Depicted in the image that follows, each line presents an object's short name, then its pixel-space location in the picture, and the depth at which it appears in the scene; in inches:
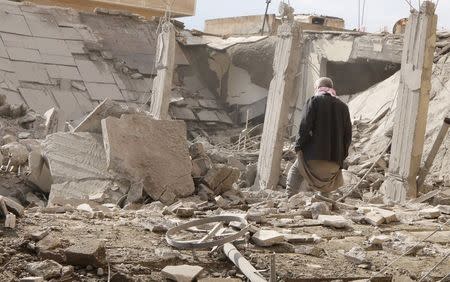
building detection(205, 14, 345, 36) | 892.6
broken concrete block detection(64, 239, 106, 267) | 159.0
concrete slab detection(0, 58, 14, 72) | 705.0
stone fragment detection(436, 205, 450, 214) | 270.7
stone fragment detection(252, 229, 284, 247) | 191.6
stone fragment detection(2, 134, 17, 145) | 473.5
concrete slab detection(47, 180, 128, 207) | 351.9
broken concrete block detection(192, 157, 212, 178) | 378.9
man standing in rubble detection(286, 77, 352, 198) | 301.0
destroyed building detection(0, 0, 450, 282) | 178.4
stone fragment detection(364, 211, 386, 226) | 240.2
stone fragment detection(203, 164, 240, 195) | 371.9
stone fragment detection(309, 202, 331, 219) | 243.7
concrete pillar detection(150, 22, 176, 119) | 630.5
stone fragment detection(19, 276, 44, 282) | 149.3
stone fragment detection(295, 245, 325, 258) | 192.9
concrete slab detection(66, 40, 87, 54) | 761.0
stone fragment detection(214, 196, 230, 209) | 279.9
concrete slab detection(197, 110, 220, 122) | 787.4
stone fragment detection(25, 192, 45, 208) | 370.6
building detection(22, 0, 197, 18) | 971.9
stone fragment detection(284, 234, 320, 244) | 200.4
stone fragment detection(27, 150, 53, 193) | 390.0
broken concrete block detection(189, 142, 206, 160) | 396.3
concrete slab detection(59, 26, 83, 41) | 768.0
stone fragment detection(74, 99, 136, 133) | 398.6
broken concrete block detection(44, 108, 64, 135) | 579.2
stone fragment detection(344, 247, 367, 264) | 189.8
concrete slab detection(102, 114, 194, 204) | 357.7
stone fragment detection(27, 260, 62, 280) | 154.0
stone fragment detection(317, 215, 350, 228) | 227.8
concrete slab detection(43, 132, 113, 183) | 375.2
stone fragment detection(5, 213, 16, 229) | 177.5
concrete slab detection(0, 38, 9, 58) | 714.8
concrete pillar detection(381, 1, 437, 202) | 405.7
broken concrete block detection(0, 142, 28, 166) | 420.8
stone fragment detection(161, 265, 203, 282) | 159.6
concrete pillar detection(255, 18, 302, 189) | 507.8
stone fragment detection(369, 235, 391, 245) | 209.9
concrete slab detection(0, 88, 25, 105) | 682.8
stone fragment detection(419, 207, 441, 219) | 263.7
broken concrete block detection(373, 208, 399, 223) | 247.2
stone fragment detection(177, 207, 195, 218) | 225.9
